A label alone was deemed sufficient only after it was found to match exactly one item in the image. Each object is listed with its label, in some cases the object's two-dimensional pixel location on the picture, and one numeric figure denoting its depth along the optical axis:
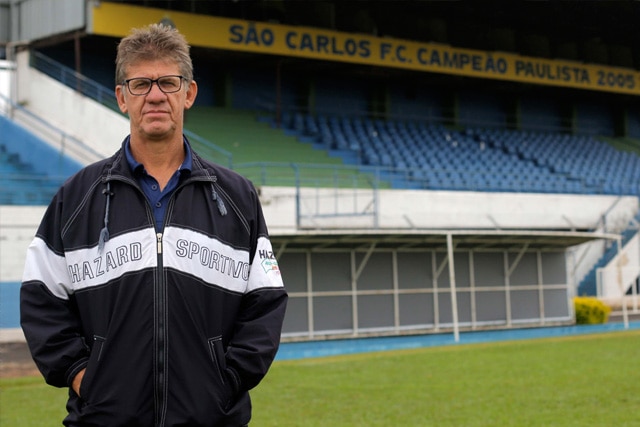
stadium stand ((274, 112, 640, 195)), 28.70
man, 3.42
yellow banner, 25.66
